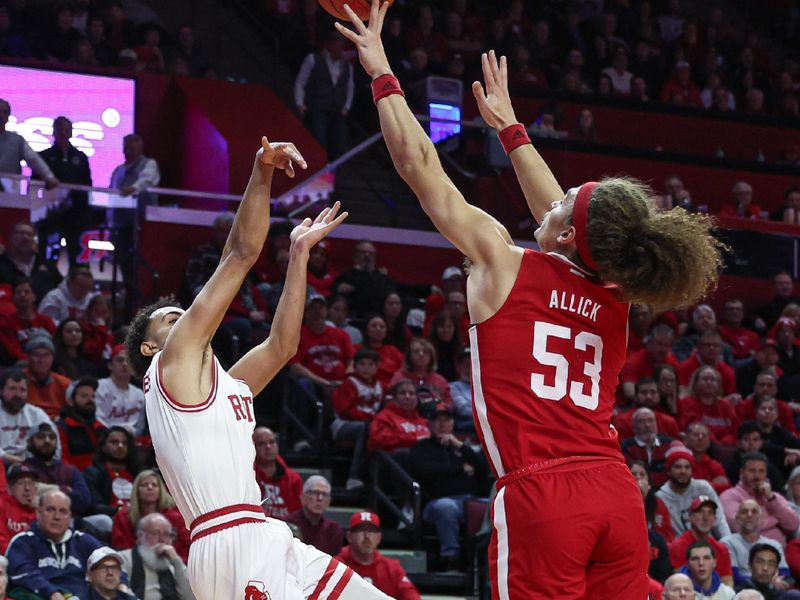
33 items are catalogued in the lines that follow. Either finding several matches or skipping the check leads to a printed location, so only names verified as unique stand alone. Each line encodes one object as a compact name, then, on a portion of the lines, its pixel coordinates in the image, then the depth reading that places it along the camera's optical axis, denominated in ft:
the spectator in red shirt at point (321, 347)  45.29
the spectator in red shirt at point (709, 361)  49.42
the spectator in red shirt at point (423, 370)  43.78
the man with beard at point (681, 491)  40.98
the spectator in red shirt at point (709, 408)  46.98
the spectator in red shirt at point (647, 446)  42.34
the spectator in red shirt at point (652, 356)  49.11
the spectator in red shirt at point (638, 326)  51.61
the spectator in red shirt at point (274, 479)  37.45
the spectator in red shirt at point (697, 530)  38.91
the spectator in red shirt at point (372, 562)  34.99
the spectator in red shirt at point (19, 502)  34.12
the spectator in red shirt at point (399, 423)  40.83
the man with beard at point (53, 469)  35.32
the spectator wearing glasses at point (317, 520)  36.32
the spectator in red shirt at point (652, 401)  45.06
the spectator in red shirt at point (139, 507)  34.17
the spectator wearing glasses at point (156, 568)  32.68
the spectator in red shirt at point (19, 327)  42.09
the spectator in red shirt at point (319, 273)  50.47
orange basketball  19.42
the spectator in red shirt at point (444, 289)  50.83
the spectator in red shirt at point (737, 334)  54.60
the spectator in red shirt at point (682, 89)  70.74
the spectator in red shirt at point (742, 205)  58.80
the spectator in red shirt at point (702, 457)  43.98
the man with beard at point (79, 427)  37.88
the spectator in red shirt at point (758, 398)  47.70
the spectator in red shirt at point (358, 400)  42.34
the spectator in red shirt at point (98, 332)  42.98
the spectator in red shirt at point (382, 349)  46.21
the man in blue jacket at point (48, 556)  31.40
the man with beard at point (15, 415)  36.72
